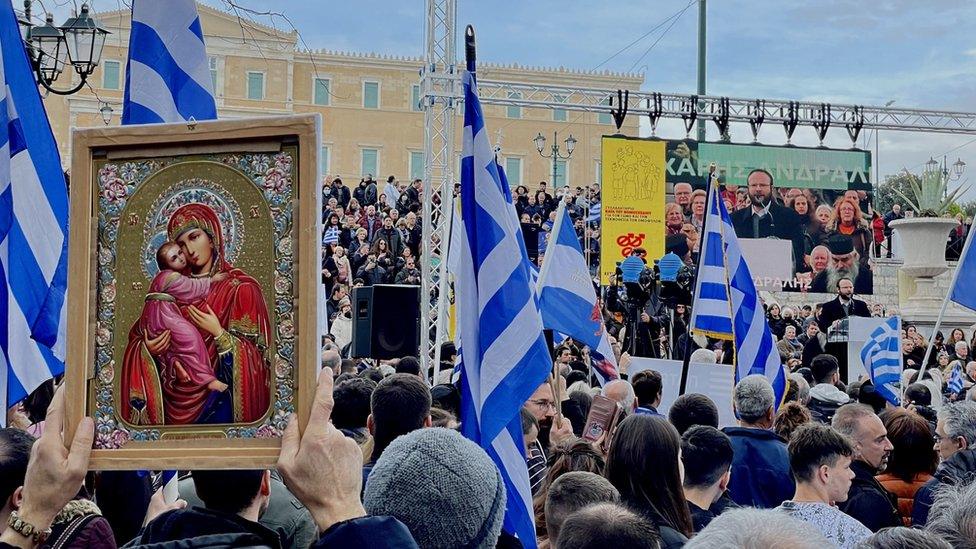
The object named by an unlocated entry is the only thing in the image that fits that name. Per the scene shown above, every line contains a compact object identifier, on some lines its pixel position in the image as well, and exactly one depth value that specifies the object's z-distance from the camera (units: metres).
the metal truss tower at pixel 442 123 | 14.20
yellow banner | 26.11
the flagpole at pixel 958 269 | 9.74
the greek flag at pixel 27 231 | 4.42
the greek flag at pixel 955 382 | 12.08
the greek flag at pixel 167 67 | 4.10
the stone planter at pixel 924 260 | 26.05
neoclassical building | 59.12
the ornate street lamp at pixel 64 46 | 7.53
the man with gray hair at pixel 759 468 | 5.51
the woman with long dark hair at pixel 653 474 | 3.99
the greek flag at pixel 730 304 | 9.09
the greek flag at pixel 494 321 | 4.80
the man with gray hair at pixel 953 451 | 4.94
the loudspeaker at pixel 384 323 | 11.44
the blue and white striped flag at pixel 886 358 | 10.39
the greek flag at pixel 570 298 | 9.35
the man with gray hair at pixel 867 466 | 4.85
